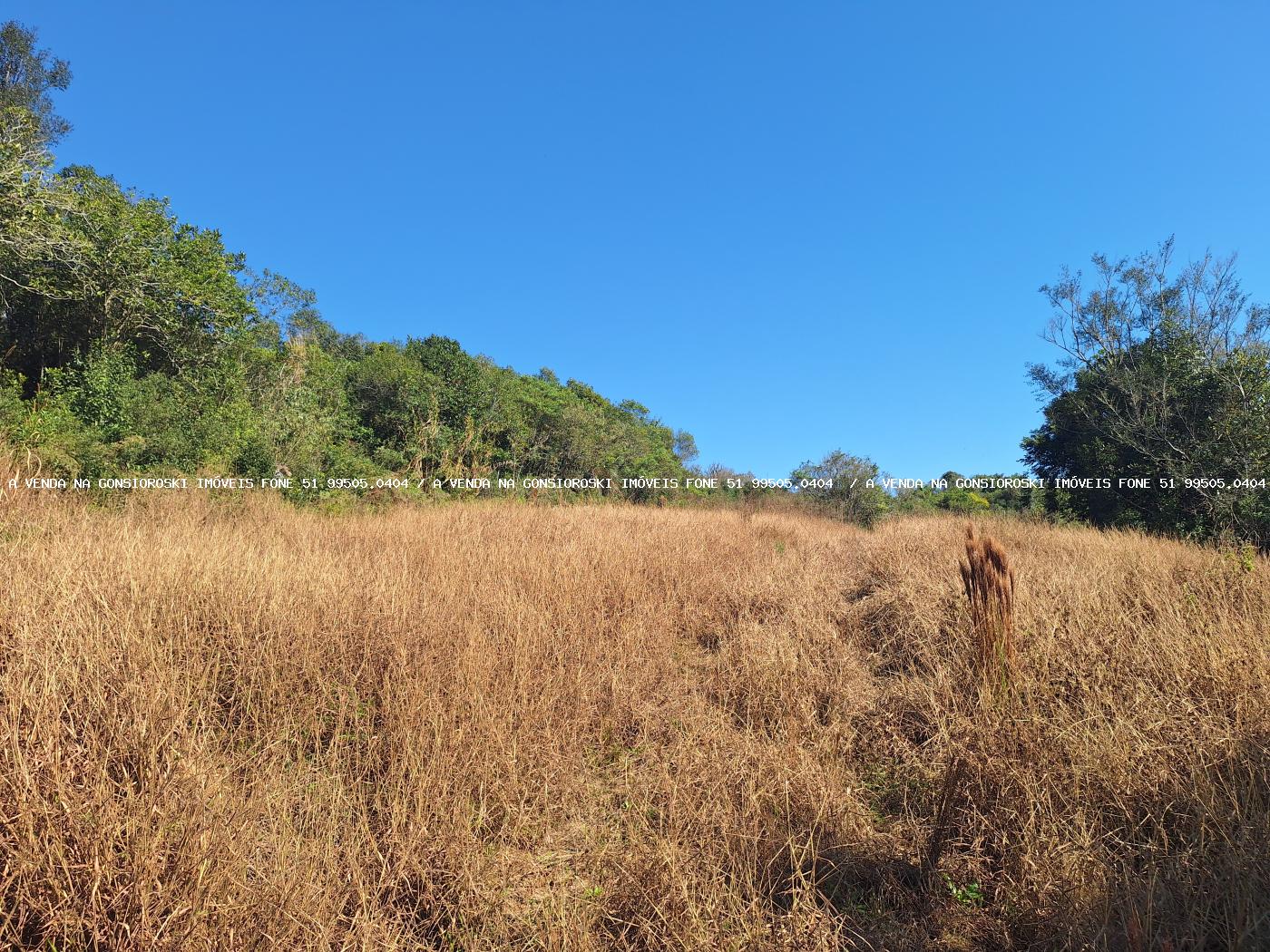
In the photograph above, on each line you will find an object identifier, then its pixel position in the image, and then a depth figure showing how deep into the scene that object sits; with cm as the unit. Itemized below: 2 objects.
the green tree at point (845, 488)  2045
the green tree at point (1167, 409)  1084
